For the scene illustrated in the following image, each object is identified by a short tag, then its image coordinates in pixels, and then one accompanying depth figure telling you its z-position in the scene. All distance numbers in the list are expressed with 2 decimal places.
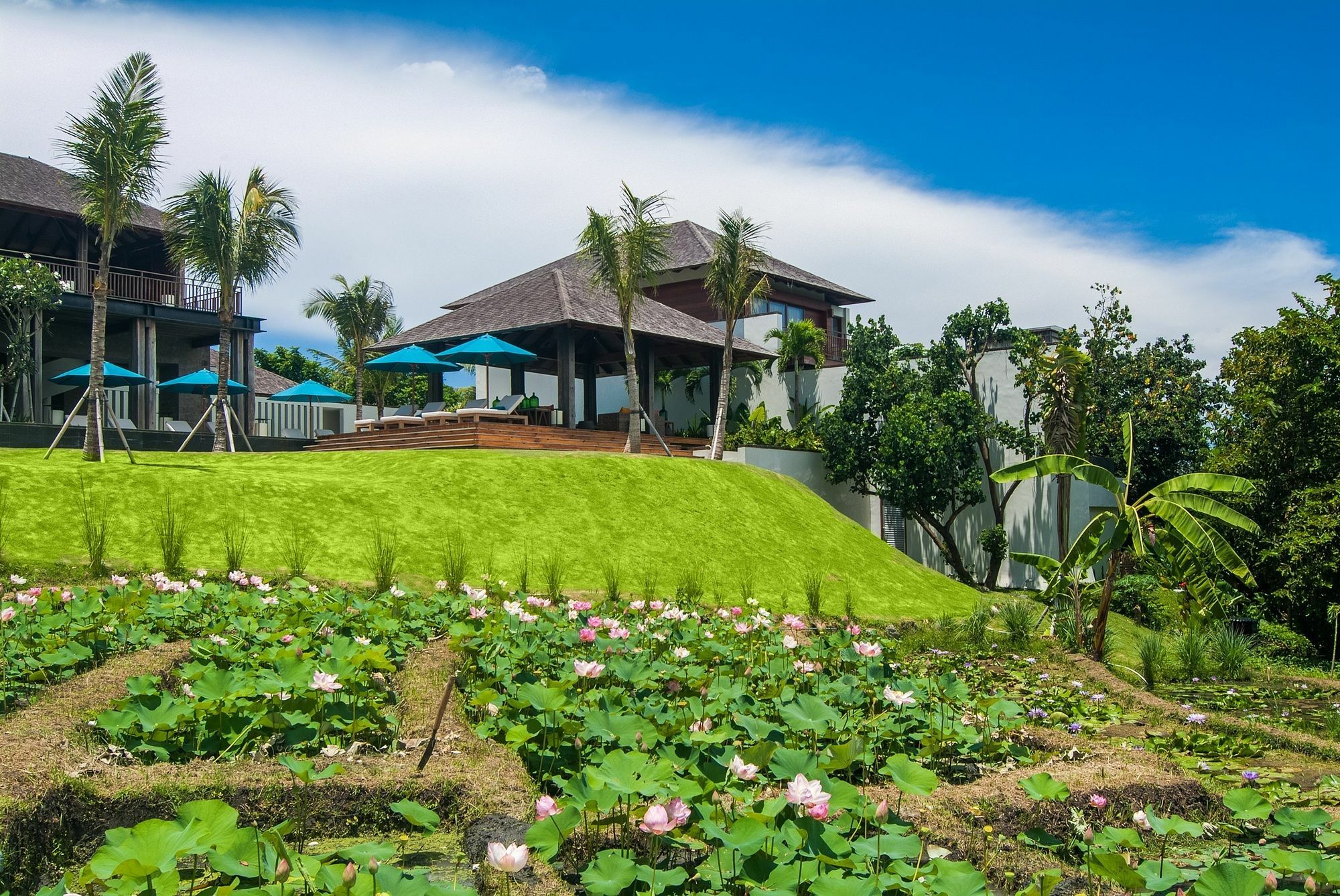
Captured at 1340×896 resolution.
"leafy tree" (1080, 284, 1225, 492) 28.66
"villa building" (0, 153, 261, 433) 28.92
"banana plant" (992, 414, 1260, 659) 11.72
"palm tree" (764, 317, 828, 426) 29.55
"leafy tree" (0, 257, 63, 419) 25.41
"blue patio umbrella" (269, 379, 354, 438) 30.20
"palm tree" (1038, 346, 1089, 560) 24.73
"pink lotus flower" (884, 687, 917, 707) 4.64
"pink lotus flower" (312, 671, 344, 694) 4.33
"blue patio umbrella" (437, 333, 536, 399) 23.59
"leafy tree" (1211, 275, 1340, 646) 19.81
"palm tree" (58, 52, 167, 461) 17.23
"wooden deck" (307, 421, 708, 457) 21.44
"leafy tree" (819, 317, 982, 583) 25.91
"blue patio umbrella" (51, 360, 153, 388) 25.97
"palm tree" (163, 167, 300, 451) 22.81
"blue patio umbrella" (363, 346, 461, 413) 24.62
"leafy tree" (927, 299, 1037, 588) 27.39
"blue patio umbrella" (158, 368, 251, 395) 28.97
